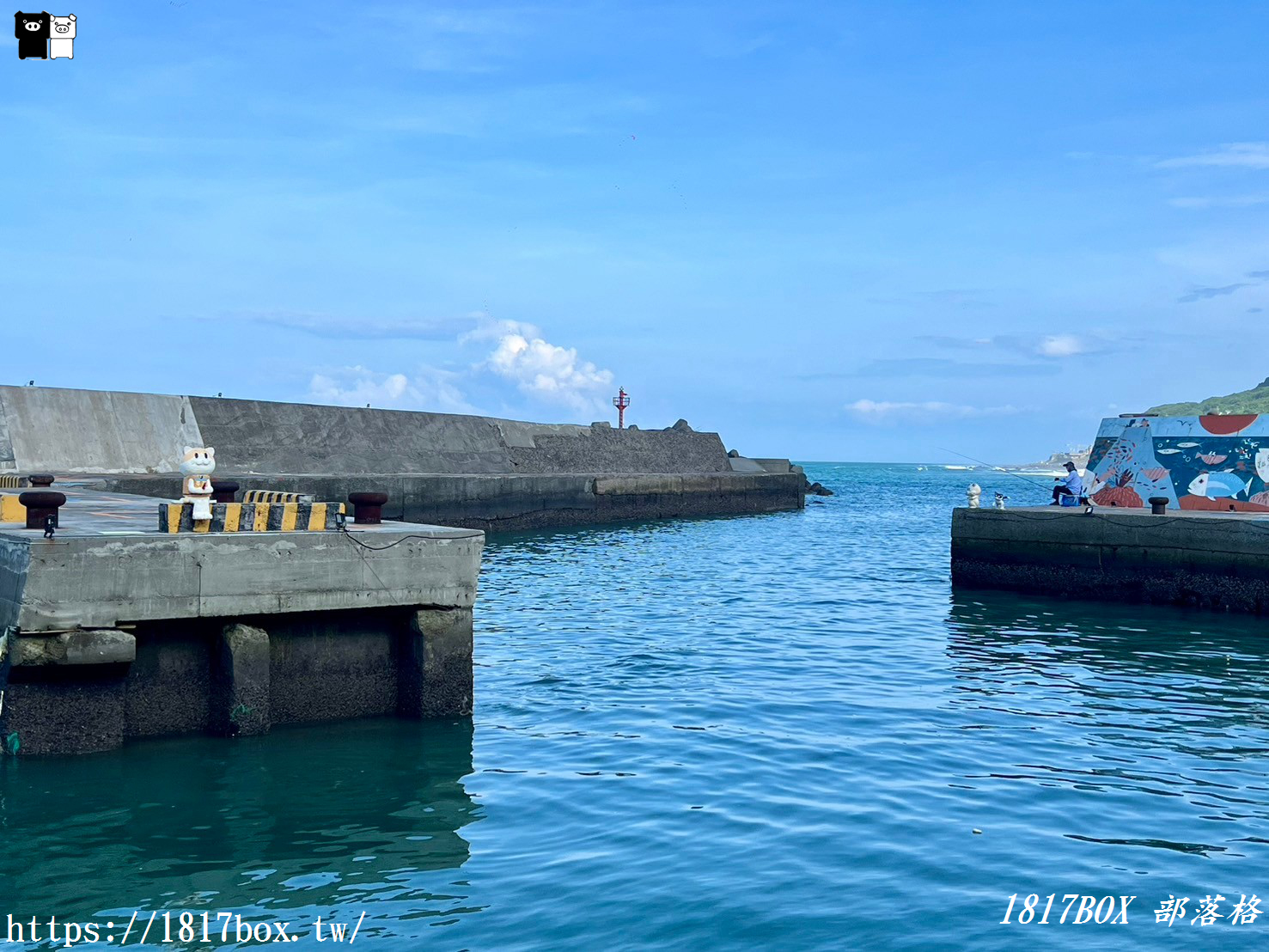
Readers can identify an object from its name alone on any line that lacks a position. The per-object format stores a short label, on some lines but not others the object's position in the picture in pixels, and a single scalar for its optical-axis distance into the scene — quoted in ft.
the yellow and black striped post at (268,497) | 43.36
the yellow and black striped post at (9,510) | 41.11
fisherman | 80.08
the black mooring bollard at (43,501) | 34.53
